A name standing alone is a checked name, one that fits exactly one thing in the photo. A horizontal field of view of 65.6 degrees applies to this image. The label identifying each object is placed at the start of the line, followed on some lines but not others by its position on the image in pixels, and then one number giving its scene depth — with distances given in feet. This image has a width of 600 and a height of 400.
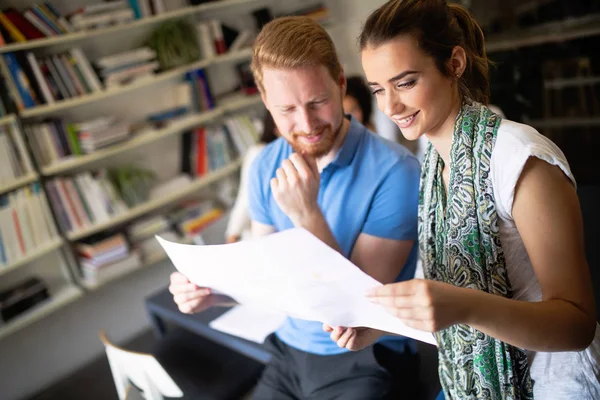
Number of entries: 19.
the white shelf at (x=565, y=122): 11.37
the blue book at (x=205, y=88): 10.02
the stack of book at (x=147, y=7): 9.10
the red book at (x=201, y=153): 10.09
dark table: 4.72
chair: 4.15
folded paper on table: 4.91
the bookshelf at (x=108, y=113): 7.87
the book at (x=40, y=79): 7.79
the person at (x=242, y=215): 7.00
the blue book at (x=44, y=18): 7.88
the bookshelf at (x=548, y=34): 10.47
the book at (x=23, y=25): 7.67
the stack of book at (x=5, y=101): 7.56
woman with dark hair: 2.09
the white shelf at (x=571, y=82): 10.94
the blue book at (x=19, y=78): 7.59
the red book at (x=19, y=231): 7.71
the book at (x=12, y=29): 7.58
